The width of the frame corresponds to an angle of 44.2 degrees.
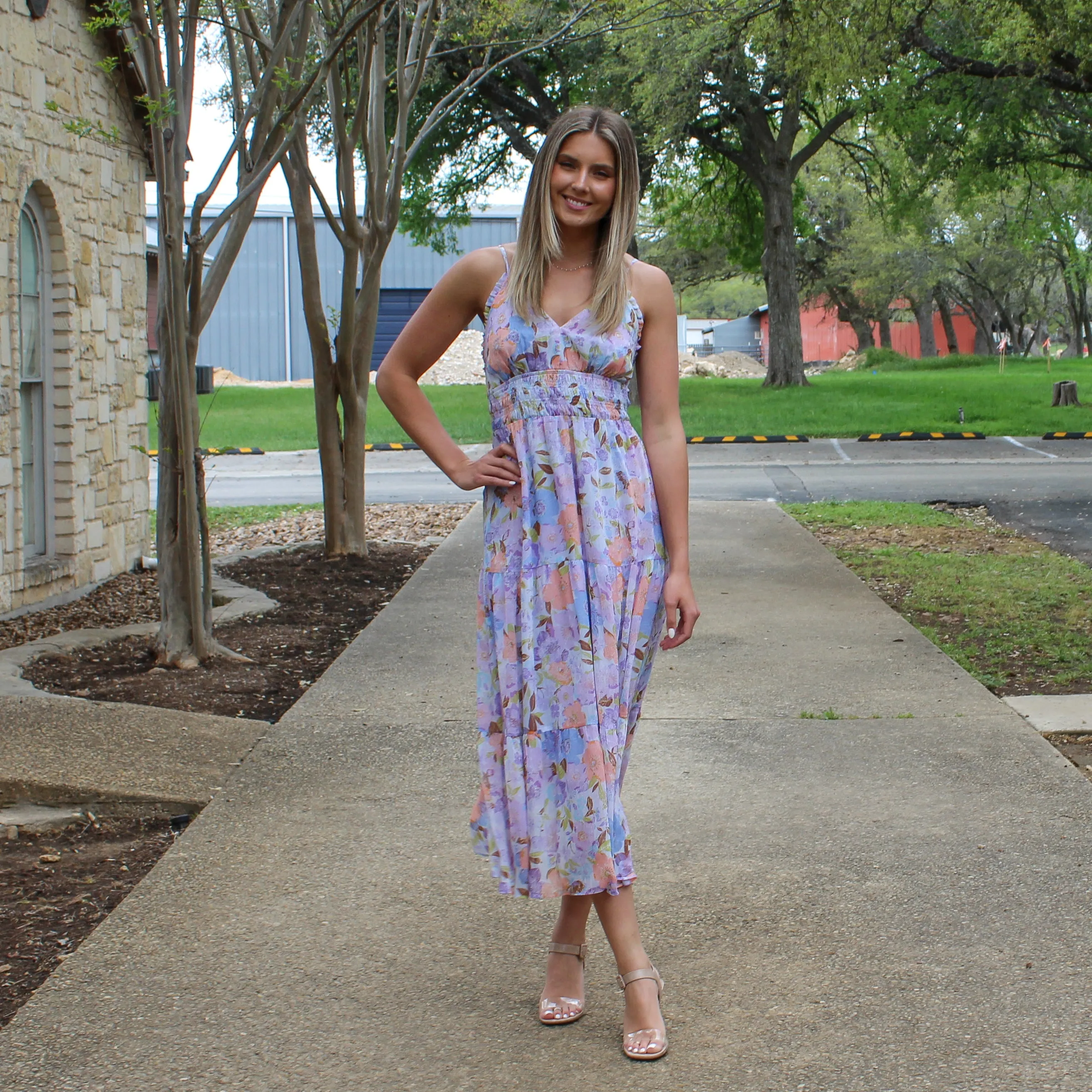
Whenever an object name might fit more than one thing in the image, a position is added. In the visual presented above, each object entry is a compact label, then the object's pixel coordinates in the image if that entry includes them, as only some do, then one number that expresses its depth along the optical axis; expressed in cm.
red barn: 7369
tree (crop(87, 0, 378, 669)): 611
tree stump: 2498
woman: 285
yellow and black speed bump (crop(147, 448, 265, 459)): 2144
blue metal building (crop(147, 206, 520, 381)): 4297
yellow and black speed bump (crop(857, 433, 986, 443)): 2044
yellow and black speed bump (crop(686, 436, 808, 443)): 2138
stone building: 788
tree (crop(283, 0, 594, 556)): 936
